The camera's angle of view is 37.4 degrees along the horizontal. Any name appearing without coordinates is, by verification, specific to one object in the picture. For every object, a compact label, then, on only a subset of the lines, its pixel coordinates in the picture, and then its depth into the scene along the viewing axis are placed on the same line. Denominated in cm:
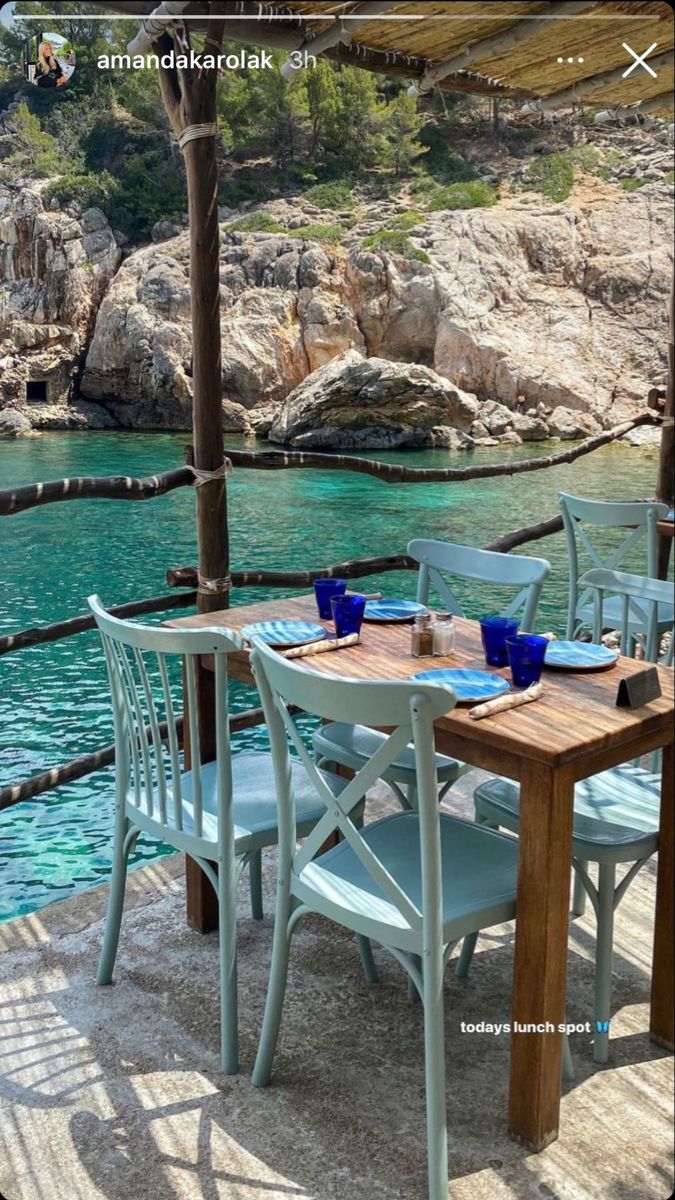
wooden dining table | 138
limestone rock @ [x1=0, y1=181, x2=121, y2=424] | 2070
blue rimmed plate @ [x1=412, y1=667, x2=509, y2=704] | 156
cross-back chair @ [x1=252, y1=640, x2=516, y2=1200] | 129
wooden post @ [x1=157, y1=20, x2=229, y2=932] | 215
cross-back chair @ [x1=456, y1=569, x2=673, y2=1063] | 163
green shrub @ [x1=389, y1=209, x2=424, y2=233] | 2123
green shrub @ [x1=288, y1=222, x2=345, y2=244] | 2069
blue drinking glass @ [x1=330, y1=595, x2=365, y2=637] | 190
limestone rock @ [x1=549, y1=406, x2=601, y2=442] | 1803
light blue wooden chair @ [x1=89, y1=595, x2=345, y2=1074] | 161
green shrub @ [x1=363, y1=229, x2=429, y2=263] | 1964
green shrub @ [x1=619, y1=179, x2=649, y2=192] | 2277
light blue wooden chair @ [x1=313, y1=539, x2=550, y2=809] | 205
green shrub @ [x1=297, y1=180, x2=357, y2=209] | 2444
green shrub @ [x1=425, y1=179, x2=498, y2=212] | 2283
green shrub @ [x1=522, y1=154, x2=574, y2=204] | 2341
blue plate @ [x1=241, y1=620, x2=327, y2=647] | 188
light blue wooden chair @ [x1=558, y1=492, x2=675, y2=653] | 285
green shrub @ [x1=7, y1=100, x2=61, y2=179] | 2541
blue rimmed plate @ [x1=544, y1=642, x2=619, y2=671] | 173
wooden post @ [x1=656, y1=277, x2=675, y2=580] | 368
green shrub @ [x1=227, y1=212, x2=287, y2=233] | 2152
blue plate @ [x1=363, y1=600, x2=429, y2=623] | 205
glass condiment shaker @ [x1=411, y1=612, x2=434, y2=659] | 182
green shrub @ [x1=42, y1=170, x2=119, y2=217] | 2323
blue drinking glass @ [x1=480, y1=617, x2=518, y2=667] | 174
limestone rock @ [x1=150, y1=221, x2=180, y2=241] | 2283
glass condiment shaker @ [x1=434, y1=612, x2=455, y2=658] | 182
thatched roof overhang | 237
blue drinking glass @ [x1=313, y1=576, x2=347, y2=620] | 205
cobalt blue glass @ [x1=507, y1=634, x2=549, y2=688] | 161
